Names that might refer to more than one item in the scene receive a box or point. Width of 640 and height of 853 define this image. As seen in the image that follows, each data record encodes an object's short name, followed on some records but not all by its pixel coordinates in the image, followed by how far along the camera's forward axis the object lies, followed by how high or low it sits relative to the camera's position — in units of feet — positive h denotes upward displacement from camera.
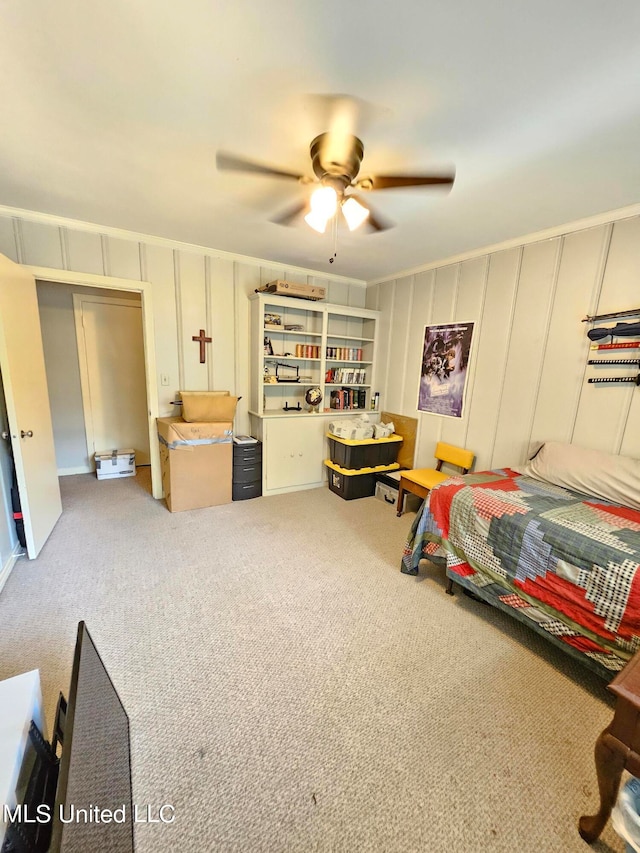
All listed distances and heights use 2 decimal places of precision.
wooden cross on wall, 11.41 +0.64
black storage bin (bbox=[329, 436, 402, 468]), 11.94 -3.09
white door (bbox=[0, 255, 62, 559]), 7.28 -1.18
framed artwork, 10.59 +0.04
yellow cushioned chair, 10.05 -3.30
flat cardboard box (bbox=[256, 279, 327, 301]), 11.21 +2.48
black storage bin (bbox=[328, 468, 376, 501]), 12.03 -4.30
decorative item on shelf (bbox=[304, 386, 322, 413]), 12.75 -1.24
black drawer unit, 11.46 -3.74
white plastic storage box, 13.12 -4.28
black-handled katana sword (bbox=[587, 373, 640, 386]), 7.21 -0.04
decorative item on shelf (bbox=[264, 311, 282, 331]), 12.18 +1.52
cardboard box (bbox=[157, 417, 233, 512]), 10.21 -3.25
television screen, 1.85 -2.90
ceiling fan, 5.13 +2.96
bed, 4.86 -2.90
